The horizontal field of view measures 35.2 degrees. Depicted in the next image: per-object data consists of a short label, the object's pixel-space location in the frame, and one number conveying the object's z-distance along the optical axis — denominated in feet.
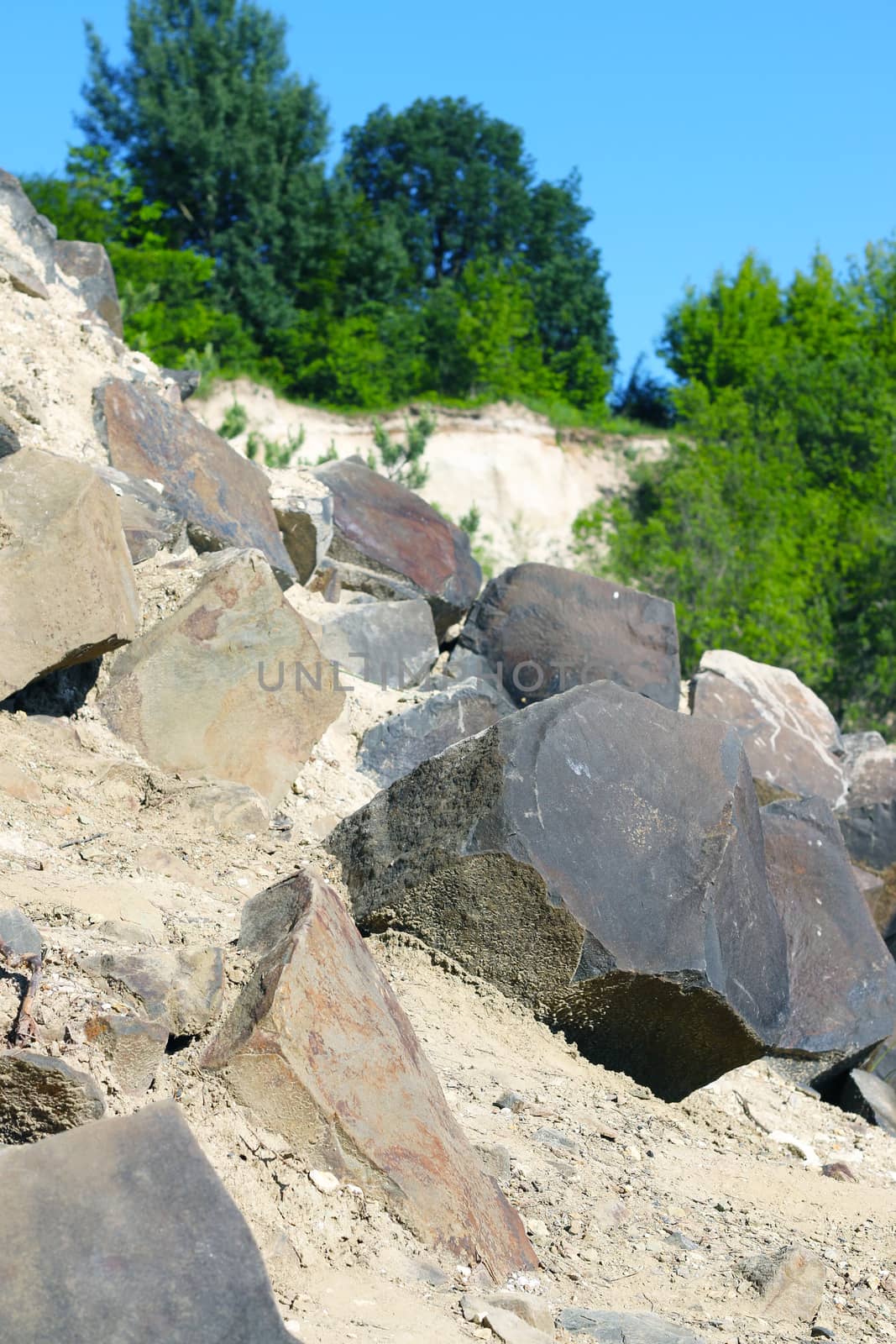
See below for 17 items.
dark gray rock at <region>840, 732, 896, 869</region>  22.41
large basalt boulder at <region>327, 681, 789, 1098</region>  11.55
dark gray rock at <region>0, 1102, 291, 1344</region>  5.54
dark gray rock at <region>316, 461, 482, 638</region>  21.36
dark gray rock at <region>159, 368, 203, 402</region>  23.12
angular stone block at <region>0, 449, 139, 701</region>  12.53
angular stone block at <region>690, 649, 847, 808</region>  22.27
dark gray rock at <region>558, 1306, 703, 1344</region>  7.19
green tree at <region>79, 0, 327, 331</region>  78.33
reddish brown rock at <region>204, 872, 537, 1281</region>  7.57
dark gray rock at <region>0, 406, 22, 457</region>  13.83
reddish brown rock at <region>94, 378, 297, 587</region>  18.08
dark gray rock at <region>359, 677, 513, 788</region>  16.94
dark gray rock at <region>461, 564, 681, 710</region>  20.71
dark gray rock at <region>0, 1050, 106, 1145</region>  6.71
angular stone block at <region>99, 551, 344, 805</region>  14.65
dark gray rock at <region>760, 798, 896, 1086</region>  15.55
